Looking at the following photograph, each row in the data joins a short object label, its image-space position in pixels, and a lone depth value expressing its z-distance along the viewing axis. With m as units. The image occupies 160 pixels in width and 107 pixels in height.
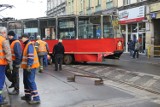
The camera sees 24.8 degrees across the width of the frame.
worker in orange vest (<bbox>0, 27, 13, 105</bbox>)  8.67
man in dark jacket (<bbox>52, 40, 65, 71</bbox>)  18.20
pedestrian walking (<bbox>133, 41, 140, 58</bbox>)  30.09
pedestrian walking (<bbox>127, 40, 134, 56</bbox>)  31.26
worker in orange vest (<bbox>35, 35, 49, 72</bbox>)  17.91
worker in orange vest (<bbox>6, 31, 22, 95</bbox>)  10.27
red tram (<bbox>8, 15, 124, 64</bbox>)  21.92
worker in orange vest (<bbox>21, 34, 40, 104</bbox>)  9.37
